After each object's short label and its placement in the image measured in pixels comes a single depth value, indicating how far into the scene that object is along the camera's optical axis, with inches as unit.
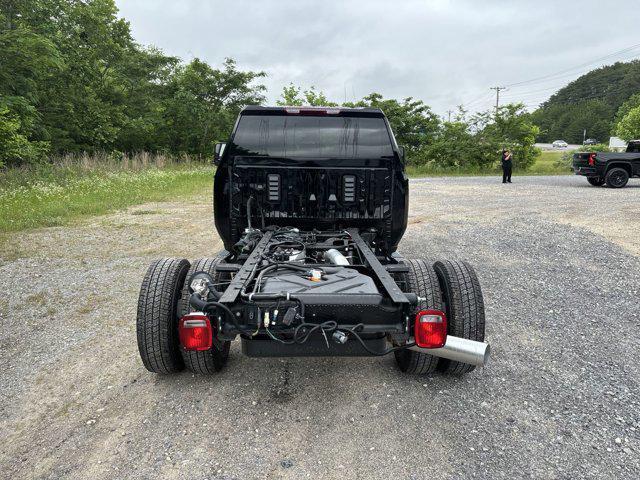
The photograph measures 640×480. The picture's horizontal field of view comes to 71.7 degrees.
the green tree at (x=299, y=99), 1443.2
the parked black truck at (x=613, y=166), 659.0
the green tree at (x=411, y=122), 1128.8
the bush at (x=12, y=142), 446.0
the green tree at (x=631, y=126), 2186.3
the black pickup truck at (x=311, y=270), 96.4
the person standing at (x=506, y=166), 753.6
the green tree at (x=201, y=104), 1272.1
